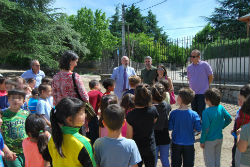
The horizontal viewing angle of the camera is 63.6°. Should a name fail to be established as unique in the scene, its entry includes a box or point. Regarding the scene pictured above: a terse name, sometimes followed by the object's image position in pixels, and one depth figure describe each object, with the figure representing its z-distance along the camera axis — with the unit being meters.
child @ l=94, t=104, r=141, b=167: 1.73
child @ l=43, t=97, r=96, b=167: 1.54
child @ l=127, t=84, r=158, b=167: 2.35
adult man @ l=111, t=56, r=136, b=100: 5.13
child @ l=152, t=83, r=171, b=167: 2.74
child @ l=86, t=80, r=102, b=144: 3.36
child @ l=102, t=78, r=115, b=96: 3.70
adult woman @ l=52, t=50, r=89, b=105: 3.00
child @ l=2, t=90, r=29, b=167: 2.37
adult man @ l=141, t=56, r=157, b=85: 4.96
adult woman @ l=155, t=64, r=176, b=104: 4.65
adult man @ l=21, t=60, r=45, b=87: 5.02
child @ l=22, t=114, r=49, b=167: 2.14
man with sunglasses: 4.73
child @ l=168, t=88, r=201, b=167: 2.61
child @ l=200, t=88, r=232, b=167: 2.70
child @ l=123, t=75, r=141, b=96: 3.74
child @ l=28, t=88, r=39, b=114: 3.35
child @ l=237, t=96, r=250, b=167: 1.86
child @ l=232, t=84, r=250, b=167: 2.24
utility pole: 18.10
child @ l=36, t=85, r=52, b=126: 3.21
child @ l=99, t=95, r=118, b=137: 2.66
